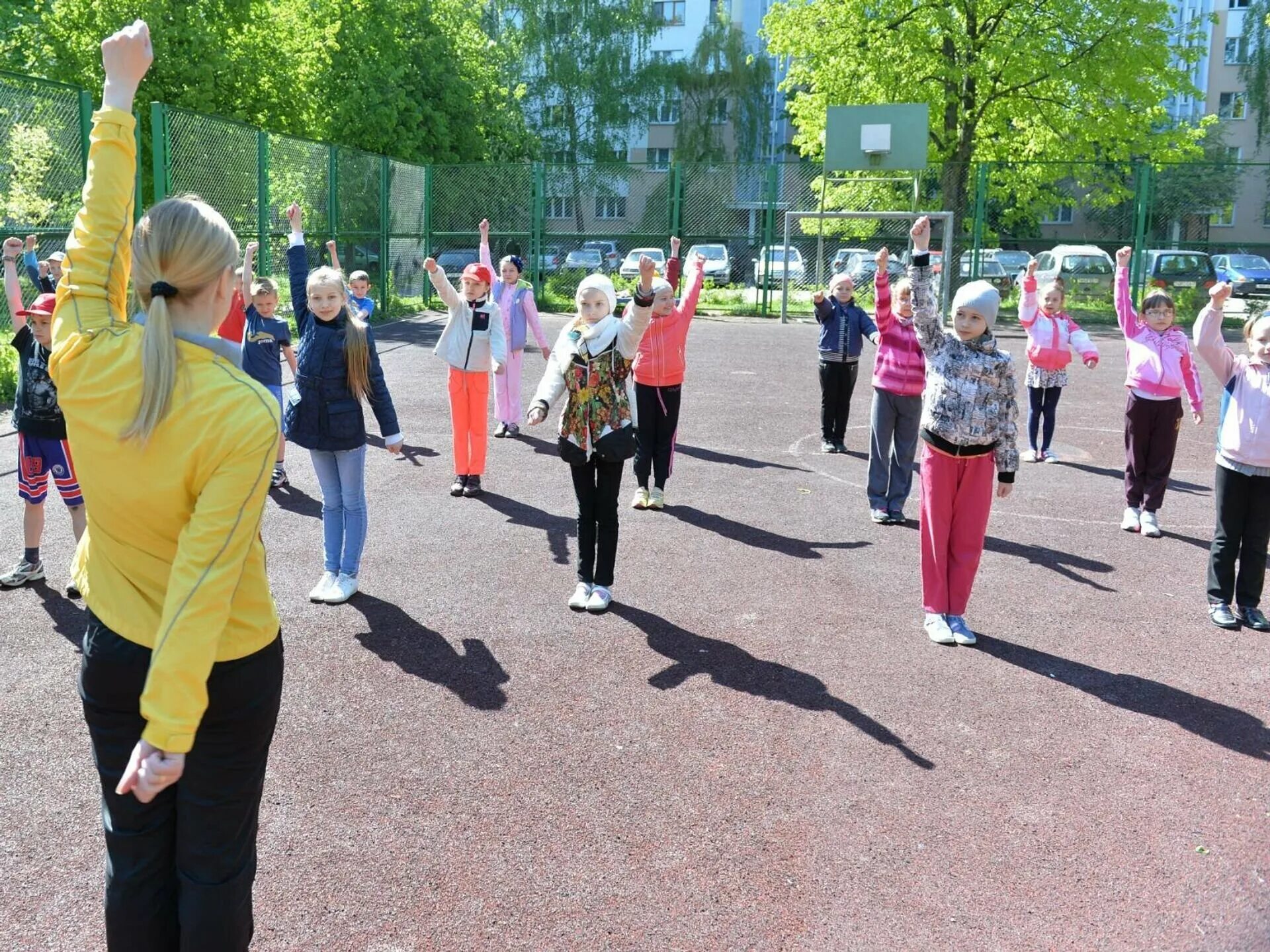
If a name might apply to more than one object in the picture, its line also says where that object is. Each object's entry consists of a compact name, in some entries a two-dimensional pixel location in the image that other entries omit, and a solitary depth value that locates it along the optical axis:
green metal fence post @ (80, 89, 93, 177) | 12.37
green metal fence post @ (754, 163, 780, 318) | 25.98
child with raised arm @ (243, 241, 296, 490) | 8.54
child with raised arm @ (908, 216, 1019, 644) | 5.86
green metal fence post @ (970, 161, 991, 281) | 25.45
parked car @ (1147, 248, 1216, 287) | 26.81
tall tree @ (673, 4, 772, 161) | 55.50
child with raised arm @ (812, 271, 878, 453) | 11.00
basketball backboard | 24.41
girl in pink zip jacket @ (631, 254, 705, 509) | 8.80
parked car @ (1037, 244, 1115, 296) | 26.59
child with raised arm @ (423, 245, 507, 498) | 8.96
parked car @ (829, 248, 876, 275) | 26.30
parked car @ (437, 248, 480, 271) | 27.72
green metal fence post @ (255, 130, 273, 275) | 17.62
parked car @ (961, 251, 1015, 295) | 27.28
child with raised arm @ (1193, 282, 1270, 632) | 6.21
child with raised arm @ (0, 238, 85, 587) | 6.19
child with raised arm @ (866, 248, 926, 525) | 8.52
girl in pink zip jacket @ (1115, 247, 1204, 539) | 8.30
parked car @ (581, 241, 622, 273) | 27.36
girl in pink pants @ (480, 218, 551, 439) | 11.30
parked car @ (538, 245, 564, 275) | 27.08
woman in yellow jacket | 2.23
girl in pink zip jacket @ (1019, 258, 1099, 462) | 10.65
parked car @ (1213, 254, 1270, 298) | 28.16
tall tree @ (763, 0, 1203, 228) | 27.11
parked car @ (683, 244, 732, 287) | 26.70
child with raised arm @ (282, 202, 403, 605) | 6.35
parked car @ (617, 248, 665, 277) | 26.28
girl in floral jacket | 6.26
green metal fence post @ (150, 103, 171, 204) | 14.59
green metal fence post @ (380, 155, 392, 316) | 24.09
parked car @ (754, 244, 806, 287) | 26.11
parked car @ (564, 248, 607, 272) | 27.23
